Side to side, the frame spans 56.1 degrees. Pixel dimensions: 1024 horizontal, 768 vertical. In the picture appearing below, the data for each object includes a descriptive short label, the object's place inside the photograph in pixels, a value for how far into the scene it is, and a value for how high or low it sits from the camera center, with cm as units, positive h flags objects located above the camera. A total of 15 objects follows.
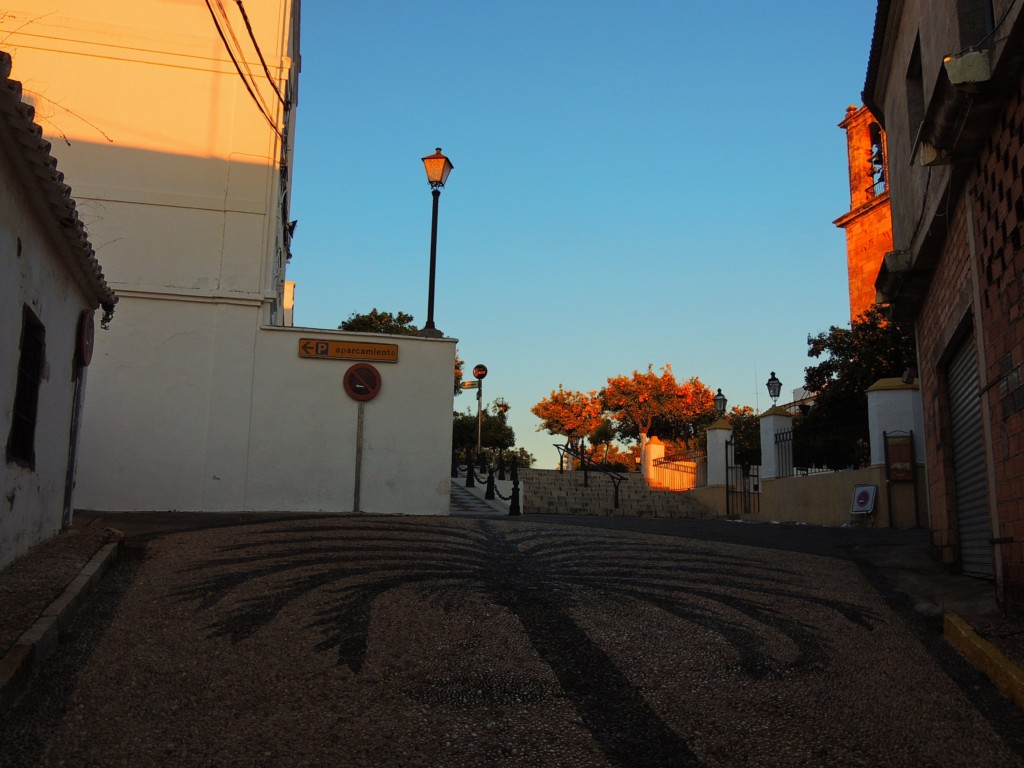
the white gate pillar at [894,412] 1670 +202
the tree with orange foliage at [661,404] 4981 +623
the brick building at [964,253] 672 +249
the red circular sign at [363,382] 1349 +190
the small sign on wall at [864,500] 1656 +48
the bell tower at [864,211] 3975 +1333
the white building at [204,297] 1320 +311
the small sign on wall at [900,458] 1631 +119
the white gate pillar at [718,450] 2302 +180
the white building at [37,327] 680 +160
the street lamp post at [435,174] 1515 +541
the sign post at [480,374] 3075 +464
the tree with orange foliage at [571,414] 5312 +600
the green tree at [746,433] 3366 +409
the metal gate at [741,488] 2205 +86
